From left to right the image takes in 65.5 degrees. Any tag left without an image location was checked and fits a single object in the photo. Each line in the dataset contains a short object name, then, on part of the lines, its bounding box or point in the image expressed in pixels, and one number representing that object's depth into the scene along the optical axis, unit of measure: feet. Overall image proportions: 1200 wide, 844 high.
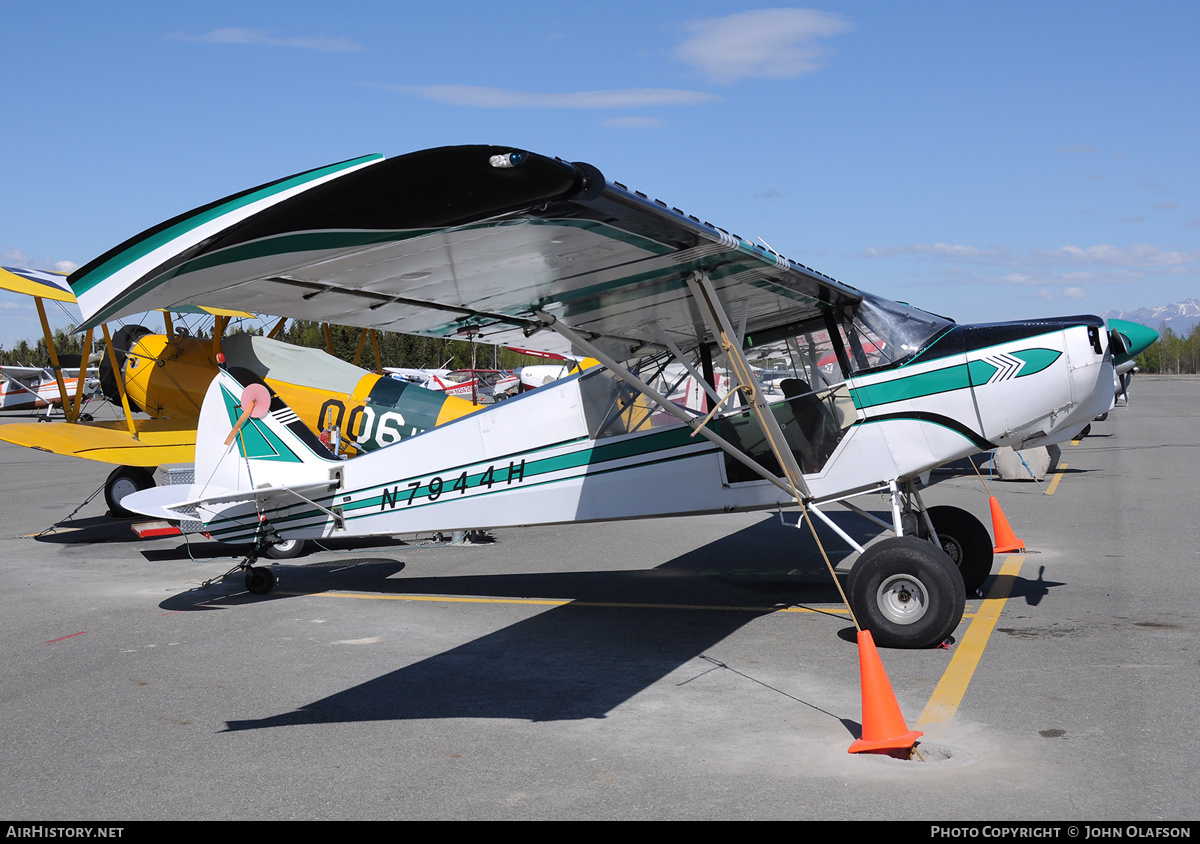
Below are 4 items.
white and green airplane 11.25
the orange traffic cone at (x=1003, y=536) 31.63
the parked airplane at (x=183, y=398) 43.34
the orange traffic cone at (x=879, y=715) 13.84
